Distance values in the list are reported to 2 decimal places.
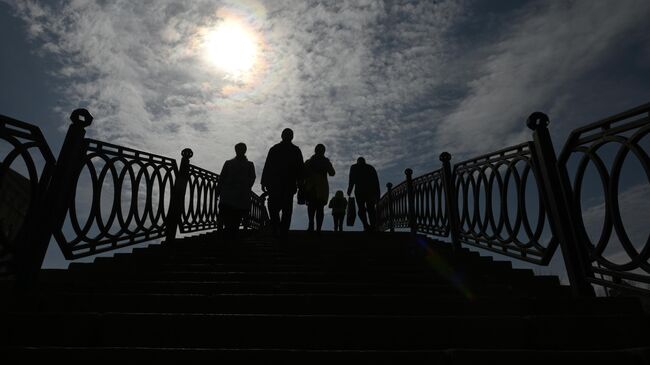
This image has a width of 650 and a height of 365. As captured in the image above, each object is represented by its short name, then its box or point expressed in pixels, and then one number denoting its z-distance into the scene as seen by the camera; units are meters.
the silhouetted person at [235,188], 6.30
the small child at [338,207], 12.02
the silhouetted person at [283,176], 6.28
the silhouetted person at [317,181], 7.33
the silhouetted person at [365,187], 8.75
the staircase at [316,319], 1.89
